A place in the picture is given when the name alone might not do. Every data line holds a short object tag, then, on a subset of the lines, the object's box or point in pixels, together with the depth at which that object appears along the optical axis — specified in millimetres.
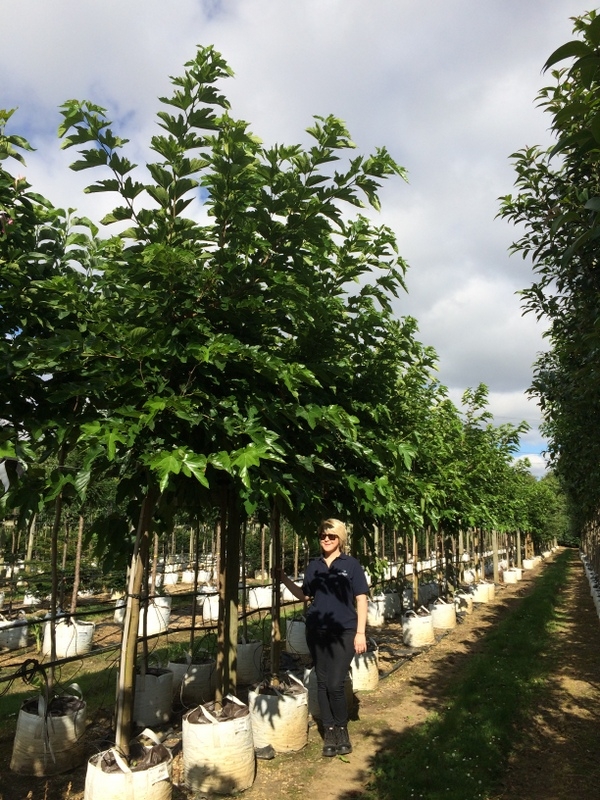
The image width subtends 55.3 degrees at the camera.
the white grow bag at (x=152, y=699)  5730
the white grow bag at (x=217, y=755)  4020
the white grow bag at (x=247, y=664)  7676
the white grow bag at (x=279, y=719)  4766
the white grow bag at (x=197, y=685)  6375
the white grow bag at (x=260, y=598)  15734
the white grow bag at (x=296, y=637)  9078
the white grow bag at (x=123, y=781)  3383
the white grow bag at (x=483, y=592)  16328
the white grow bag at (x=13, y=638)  10672
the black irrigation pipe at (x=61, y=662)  3975
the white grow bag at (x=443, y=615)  11430
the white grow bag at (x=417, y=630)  9750
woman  4562
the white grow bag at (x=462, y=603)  13898
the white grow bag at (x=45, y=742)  4504
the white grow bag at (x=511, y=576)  24703
